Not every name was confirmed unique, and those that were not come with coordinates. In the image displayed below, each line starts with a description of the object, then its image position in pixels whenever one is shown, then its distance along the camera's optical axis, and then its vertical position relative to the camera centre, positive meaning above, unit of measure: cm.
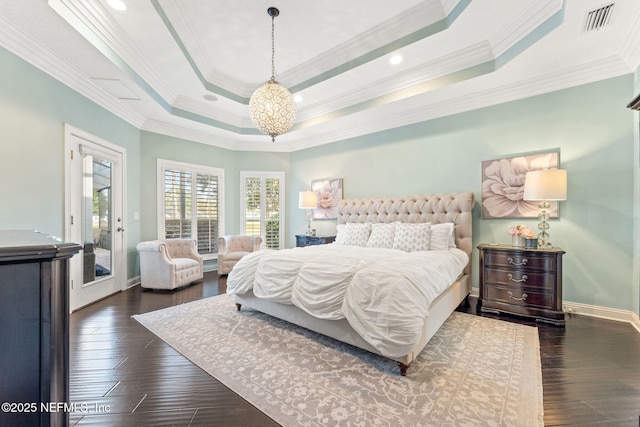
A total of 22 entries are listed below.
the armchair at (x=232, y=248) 530 -76
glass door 344 -5
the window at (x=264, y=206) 638 +15
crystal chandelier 307 +122
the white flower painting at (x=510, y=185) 345 +40
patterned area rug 165 -124
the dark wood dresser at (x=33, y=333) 80 -38
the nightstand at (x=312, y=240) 527 -56
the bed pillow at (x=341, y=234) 451 -37
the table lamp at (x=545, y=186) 304 +31
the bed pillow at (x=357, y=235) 430 -36
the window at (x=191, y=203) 530 +18
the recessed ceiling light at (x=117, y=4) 257 +202
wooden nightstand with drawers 298 -81
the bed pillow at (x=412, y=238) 363 -34
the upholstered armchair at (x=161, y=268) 428 -92
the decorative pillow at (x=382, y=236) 398 -35
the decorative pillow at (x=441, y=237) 365 -33
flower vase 334 -35
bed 202 -64
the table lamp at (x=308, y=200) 549 +26
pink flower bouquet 322 -23
